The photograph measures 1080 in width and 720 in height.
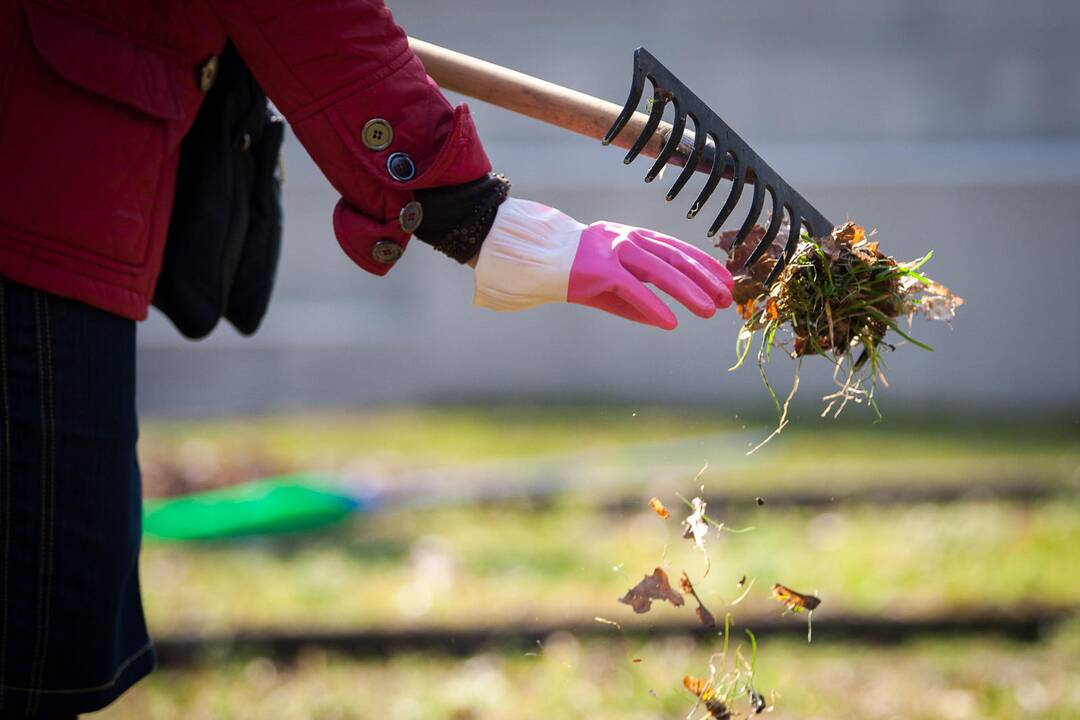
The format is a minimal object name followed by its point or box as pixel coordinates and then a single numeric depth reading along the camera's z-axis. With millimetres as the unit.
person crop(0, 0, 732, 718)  3697
